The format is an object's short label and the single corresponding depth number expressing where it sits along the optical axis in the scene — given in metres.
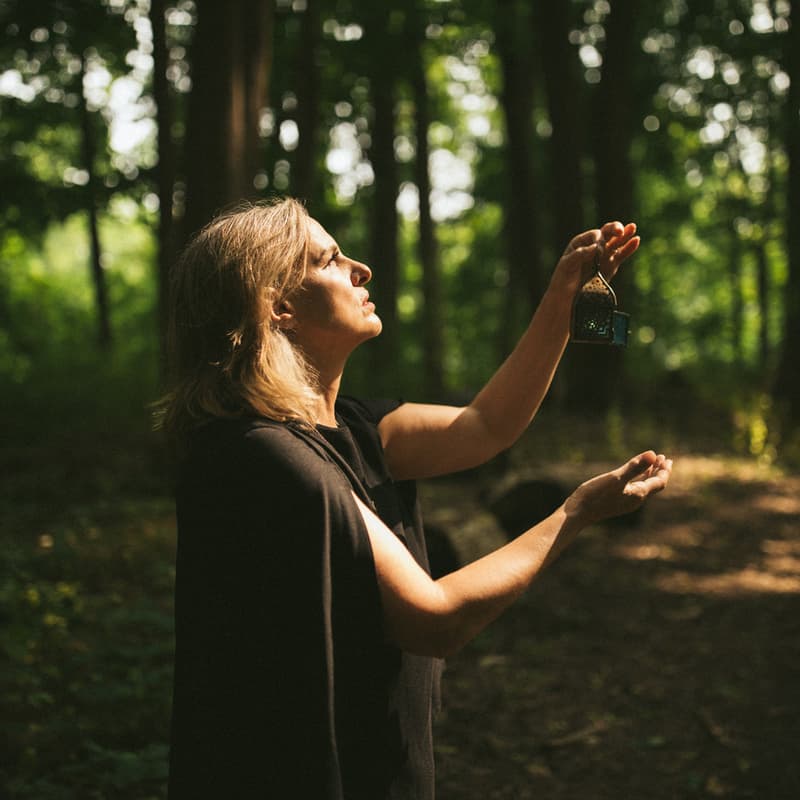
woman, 1.85
